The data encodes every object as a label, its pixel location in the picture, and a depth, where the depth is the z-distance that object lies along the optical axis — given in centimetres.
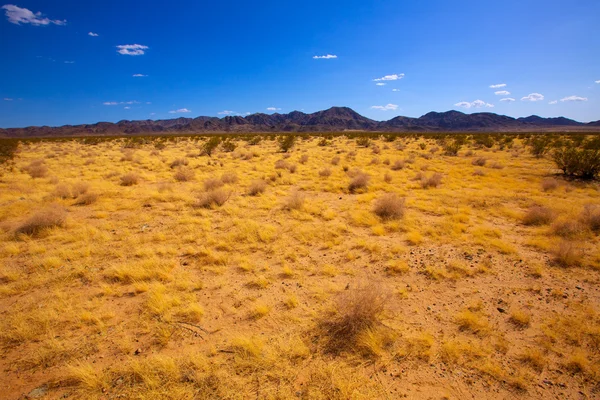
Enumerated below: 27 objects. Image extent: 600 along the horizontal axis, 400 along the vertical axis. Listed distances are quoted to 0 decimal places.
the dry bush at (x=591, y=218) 688
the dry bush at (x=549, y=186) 1124
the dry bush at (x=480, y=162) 1838
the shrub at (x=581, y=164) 1281
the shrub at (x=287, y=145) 2908
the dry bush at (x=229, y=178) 1278
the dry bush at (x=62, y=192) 1014
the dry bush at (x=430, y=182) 1219
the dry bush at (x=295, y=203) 904
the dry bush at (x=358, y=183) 1178
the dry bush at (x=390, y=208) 820
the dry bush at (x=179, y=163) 1774
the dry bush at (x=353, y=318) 352
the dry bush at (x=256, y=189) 1102
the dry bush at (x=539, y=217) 748
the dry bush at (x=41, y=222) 687
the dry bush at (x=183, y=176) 1348
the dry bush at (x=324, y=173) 1440
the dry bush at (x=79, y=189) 1029
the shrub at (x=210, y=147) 2508
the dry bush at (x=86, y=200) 959
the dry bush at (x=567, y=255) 534
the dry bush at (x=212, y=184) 1138
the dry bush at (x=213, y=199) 930
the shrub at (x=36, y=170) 1397
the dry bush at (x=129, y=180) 1263
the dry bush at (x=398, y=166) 1705
